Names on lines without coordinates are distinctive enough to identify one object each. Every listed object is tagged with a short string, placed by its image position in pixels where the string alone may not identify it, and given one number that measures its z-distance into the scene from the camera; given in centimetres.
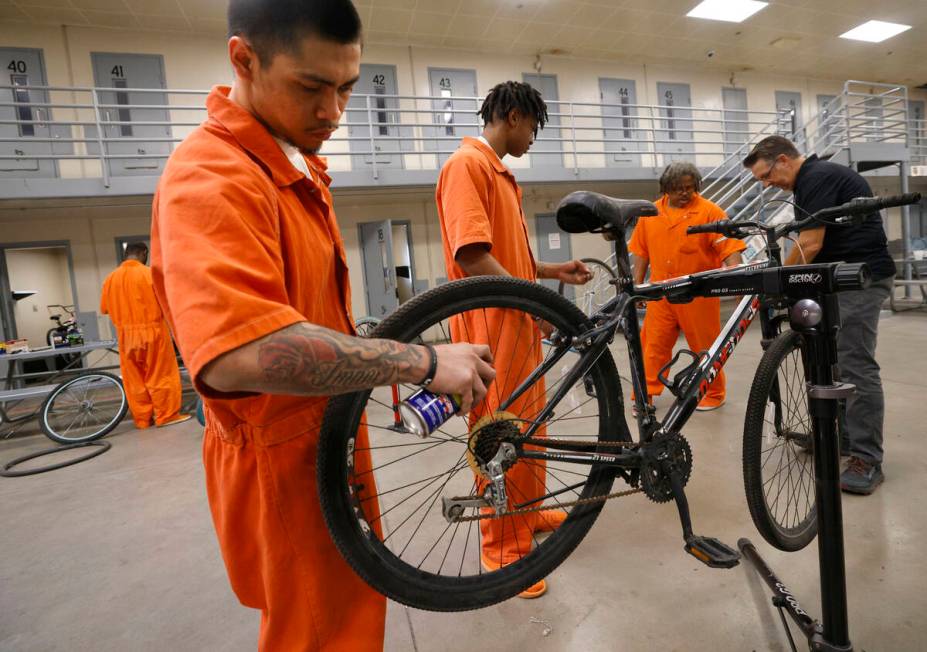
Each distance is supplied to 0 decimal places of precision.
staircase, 628
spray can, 65
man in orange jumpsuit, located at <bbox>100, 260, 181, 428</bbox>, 387
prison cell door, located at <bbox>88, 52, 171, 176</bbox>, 614
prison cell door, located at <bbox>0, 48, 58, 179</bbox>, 575
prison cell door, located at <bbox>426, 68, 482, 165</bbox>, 747
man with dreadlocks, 137
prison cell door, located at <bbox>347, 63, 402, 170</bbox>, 709
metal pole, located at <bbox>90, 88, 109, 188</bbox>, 500
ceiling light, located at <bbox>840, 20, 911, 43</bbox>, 785
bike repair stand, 100
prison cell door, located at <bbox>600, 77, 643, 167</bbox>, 839
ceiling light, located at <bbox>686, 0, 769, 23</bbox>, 676
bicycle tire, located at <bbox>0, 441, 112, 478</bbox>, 293
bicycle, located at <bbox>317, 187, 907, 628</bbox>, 79
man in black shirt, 189
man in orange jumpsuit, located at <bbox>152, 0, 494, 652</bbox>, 53
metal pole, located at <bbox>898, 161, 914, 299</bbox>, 666
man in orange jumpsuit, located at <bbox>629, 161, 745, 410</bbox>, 281
